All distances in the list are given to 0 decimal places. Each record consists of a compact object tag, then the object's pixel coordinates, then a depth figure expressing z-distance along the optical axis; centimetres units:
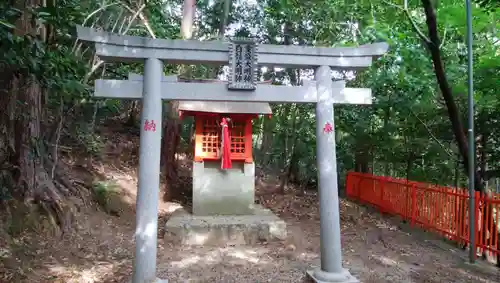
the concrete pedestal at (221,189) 942
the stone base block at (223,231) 814
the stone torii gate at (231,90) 522
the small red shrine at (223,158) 930
